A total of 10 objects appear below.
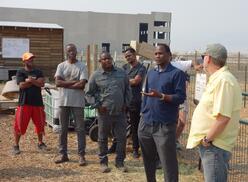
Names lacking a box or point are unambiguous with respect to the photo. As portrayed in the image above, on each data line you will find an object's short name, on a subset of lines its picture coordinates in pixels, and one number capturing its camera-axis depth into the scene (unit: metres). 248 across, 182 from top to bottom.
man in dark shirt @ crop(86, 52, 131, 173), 6.97
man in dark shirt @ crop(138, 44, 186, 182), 5.33
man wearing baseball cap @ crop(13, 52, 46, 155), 7.91
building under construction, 71.81
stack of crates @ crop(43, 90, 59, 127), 10.12
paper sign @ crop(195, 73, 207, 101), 6.45
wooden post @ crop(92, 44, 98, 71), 12.75
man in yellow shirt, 3.96
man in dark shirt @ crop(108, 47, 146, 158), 7.62
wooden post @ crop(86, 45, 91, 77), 12.81
